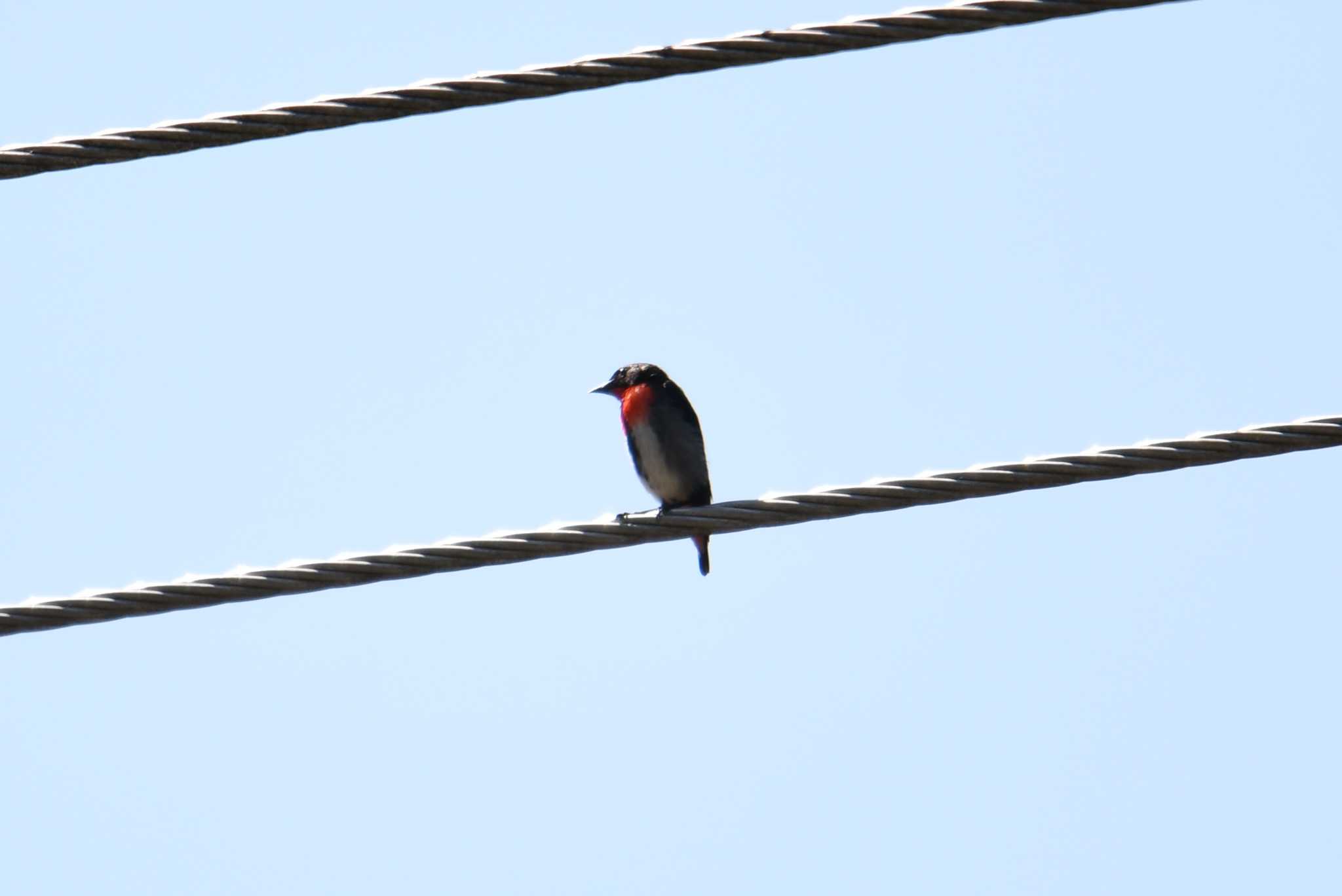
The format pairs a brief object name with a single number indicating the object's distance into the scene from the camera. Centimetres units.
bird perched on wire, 1914
